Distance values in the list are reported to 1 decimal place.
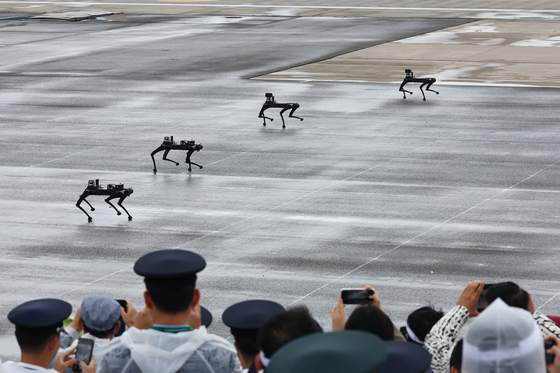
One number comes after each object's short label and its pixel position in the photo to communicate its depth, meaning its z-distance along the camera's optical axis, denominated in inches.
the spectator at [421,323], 511.5
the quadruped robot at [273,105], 1702.8
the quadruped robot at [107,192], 1126.4
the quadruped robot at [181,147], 1368.5
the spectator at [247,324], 394.3
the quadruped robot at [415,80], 1979.6
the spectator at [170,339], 344.2
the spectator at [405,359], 342.6
